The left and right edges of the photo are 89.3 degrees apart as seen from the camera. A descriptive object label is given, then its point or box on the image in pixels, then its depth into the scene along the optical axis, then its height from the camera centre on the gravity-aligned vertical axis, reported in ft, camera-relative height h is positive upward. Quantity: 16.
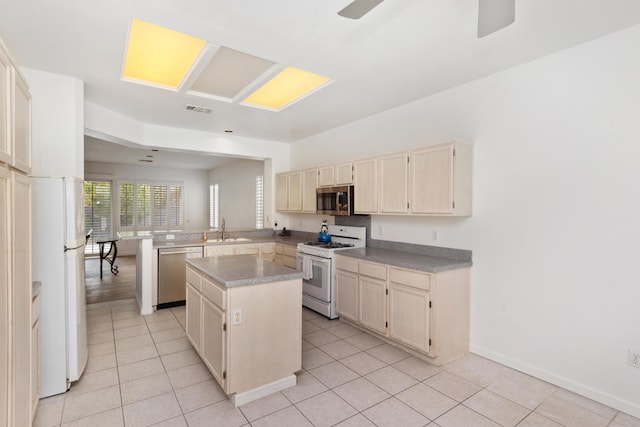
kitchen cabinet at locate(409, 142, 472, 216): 9.74 +0.98
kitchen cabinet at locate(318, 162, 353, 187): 13.76 +1.63
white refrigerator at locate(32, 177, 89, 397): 7.86 -1.65
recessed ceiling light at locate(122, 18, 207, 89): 8.23 +4.44
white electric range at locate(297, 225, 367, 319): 13.25 -2.30
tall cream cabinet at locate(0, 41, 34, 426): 4.18 -0.55
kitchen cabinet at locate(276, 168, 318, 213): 16.26 +1.08
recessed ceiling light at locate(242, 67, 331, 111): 10.77 +4.47
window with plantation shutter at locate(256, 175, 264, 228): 23.11 +0.84
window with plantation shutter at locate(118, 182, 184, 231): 29.86 +0.41
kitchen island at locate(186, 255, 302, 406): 7.56 -2.91
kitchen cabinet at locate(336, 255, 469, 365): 9.52 -3.09
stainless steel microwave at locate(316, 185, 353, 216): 13.76 +0.46
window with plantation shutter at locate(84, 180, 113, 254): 28.19 +0.01
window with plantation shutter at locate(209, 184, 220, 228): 31.68 +0.44
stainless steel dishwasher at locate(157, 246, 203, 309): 14.74 -2.95
